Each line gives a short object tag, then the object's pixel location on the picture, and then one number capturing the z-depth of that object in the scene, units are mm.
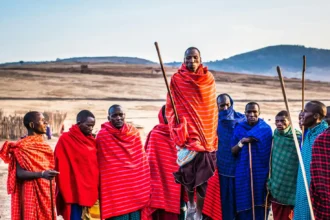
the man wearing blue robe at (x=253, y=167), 6359
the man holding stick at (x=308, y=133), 5312
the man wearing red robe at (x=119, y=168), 5992
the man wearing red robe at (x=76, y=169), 5754
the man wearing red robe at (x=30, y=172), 5418
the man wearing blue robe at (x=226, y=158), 6500
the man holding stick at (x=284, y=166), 6094
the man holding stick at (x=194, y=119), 5492
